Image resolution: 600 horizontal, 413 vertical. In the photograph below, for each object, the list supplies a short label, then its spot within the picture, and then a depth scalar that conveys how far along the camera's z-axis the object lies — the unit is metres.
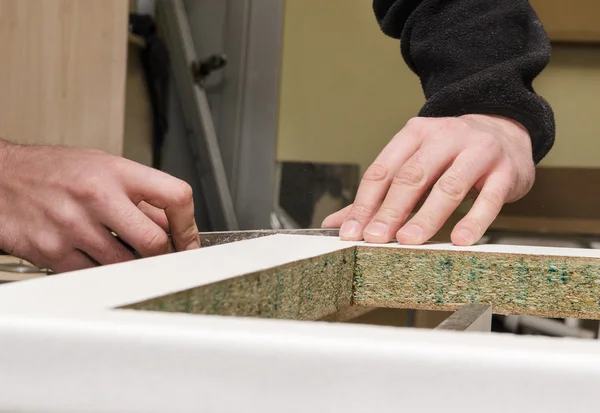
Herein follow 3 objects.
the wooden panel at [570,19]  2.12
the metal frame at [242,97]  2.57
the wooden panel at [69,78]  1.89
